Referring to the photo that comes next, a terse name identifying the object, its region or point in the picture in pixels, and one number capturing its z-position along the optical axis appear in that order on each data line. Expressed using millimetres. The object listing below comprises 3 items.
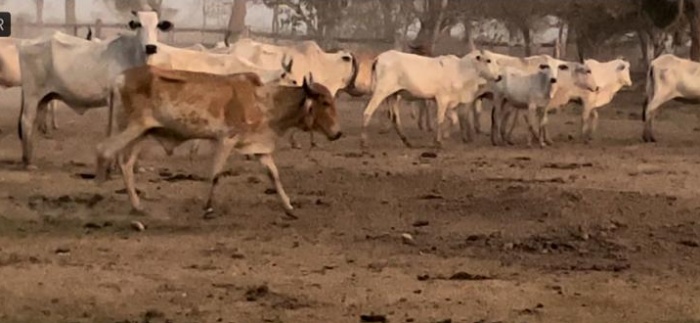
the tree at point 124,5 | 64488
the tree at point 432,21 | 47188
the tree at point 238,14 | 58750
